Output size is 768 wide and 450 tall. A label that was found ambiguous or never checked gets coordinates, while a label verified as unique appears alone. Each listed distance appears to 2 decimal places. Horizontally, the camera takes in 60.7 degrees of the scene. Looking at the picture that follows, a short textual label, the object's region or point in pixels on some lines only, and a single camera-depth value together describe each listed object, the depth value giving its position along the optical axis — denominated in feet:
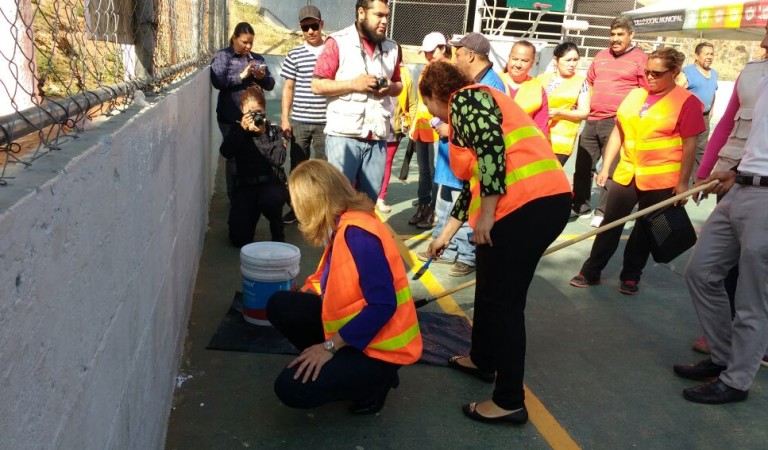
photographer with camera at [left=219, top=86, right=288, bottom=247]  17.62
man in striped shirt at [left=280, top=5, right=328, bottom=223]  18.85
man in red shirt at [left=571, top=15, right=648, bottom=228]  21.39
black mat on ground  12.02
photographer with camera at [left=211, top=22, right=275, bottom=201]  19.66
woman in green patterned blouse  9.11
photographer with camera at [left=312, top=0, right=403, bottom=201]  14.46
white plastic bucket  12.45
